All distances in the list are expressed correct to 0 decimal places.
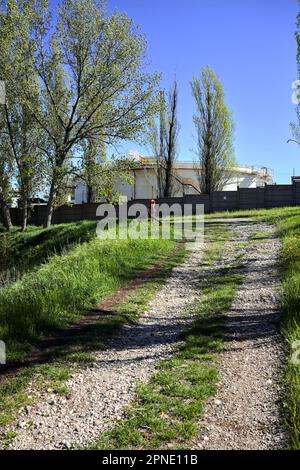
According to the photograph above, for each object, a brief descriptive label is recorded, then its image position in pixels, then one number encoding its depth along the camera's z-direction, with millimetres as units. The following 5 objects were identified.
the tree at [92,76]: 21109
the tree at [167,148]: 38594
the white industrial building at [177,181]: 39719
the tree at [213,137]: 39719
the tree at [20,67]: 21062
